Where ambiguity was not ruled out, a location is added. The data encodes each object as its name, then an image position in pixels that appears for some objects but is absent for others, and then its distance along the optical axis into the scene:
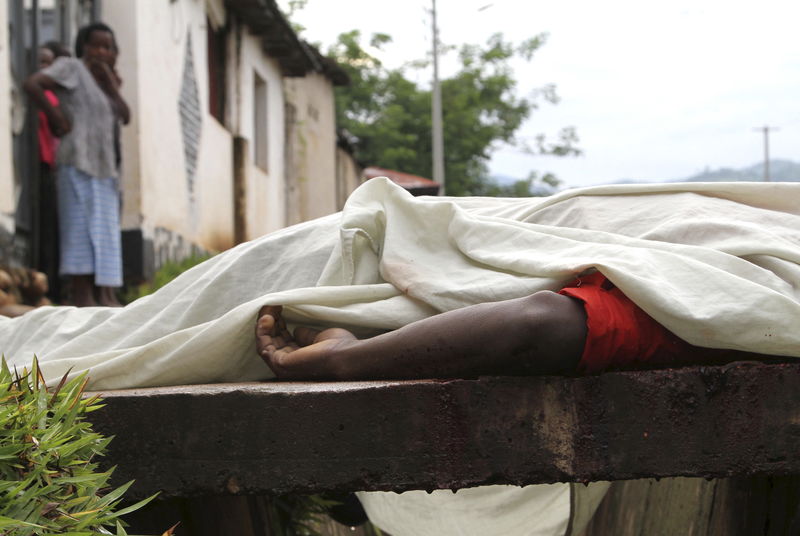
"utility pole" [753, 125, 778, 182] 48.00
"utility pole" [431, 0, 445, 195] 15.65
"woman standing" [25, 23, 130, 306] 5.73
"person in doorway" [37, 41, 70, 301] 6.02
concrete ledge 1.56
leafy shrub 1.06
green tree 22.08
